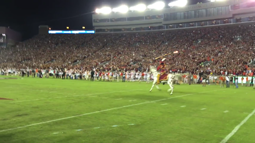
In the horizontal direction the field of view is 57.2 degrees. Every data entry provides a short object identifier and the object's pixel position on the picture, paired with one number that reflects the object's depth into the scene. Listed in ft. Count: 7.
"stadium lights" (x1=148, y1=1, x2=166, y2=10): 221.66
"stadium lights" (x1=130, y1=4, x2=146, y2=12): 228.02
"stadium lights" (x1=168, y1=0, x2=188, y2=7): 211.82
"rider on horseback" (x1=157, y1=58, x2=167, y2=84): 61.77
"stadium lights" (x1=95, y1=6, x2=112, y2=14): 244.89
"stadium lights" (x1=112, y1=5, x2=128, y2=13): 235.40
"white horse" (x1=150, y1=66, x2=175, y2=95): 60.39
